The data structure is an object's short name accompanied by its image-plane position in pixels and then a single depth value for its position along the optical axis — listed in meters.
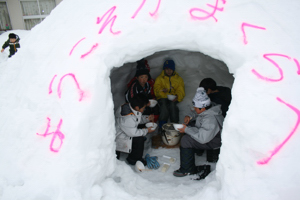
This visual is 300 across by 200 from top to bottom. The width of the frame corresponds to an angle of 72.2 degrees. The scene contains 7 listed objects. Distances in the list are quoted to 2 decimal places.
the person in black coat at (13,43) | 5.50
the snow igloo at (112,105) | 1.56
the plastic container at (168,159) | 2.88
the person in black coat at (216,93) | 2.94
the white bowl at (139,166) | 2.65
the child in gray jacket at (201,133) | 2.35
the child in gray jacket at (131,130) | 2.58
